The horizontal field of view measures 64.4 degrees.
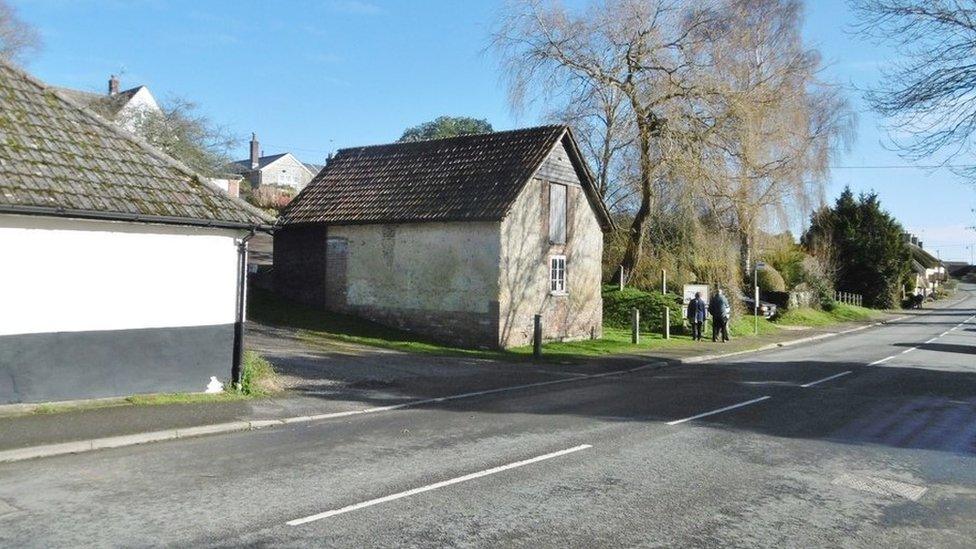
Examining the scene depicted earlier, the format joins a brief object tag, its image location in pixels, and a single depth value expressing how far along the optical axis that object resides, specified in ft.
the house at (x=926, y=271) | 298.43
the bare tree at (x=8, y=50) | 113.39
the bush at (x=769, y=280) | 143.64
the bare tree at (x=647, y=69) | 90.63
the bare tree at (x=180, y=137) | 122.21
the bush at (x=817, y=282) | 155.20
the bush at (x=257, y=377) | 42.70
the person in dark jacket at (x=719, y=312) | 90.43
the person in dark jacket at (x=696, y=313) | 90.48
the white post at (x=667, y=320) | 89.81
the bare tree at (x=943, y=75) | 52.66
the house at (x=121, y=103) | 123.19
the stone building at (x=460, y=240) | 74.23
